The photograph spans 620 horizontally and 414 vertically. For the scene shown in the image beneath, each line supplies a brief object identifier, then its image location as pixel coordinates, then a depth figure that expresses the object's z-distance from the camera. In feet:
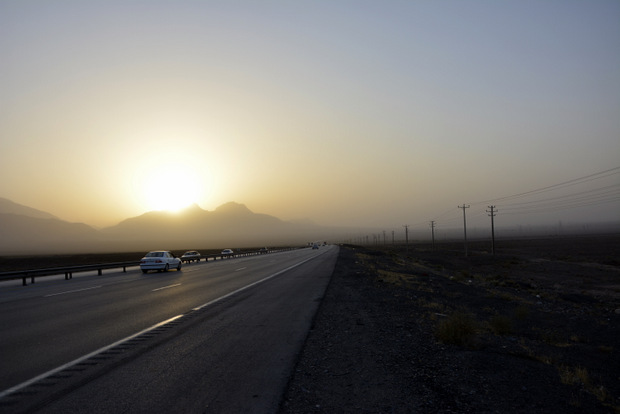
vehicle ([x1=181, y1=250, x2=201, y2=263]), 148.33
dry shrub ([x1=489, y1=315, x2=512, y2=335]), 33.79
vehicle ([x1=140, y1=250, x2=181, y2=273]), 97.30
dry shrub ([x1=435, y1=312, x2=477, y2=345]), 26.47
